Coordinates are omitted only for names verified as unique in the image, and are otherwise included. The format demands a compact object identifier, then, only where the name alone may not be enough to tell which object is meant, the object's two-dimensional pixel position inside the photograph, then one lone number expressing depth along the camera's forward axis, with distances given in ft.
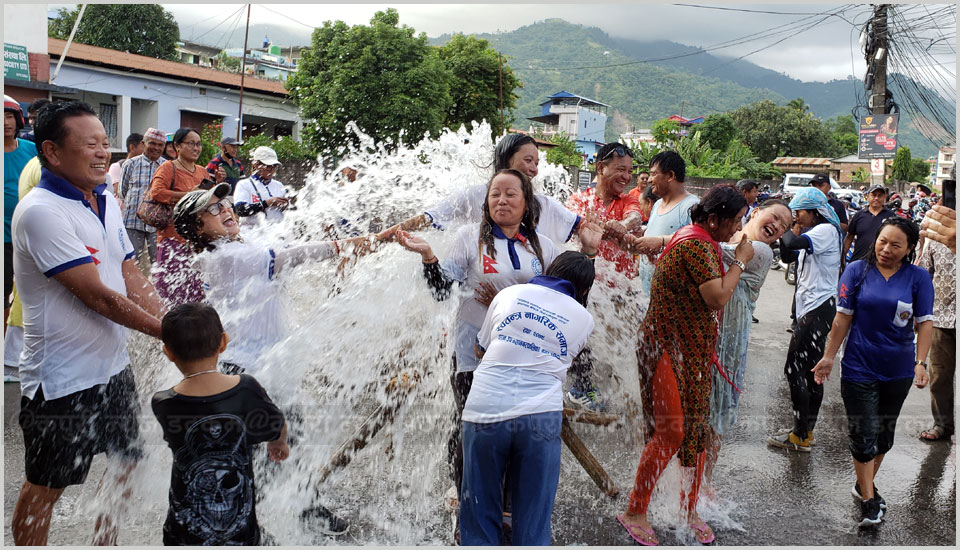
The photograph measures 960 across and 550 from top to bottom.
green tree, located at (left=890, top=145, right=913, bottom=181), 215.10
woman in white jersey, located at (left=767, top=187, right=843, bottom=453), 16.69
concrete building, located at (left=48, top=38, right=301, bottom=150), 102.53
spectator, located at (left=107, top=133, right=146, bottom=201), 30.30
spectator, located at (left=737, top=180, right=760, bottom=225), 29.24
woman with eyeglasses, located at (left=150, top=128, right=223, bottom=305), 16.02
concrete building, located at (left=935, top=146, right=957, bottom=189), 334.85
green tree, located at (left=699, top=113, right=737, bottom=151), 187.91
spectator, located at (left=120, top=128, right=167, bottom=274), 24.88
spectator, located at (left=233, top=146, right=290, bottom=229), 20.57
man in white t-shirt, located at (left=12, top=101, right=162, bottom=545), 9.13
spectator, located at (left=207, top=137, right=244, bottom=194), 29.37
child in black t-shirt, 8.60
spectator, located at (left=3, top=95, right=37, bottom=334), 16.26
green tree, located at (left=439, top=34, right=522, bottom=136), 137.80
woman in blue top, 13.44
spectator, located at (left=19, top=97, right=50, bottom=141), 20.43
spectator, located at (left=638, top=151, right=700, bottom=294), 14.75
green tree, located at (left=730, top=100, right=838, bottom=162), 237.45
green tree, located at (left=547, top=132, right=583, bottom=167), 125.76
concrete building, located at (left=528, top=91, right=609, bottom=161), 298.76
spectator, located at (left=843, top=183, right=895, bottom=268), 27.49
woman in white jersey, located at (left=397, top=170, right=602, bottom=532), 11.78
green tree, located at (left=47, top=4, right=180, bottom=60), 179.73
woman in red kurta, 11.95
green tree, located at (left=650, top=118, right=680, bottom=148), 117.19
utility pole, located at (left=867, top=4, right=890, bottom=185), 56.34
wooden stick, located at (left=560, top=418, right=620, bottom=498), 13.01
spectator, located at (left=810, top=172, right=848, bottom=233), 28.14
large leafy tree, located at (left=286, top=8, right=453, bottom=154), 94.58
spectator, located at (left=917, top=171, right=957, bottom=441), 18.17
